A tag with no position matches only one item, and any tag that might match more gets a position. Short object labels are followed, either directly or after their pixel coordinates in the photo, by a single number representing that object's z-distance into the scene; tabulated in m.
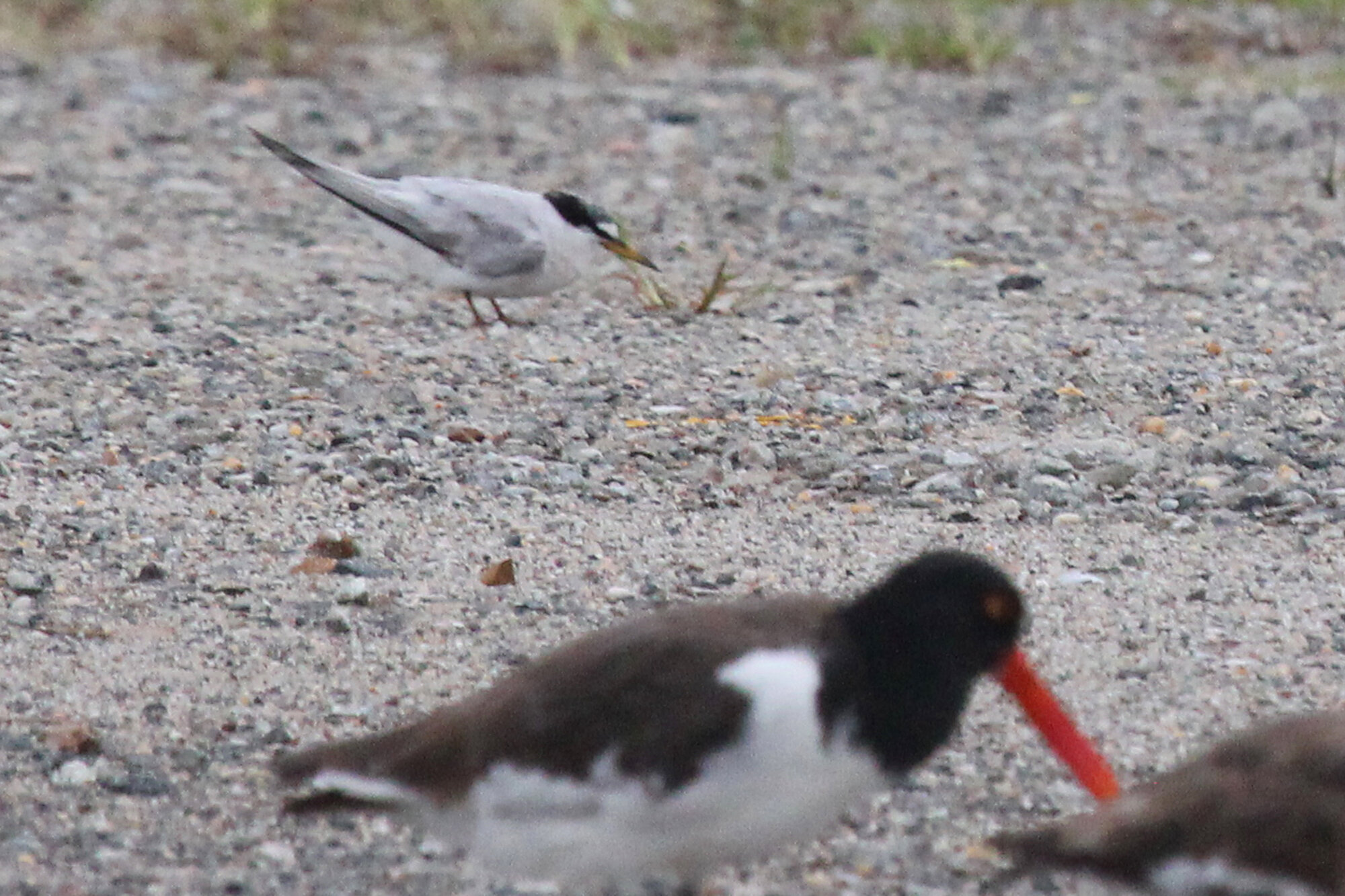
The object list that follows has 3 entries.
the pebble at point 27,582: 10.06
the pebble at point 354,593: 10.11
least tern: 15.42
